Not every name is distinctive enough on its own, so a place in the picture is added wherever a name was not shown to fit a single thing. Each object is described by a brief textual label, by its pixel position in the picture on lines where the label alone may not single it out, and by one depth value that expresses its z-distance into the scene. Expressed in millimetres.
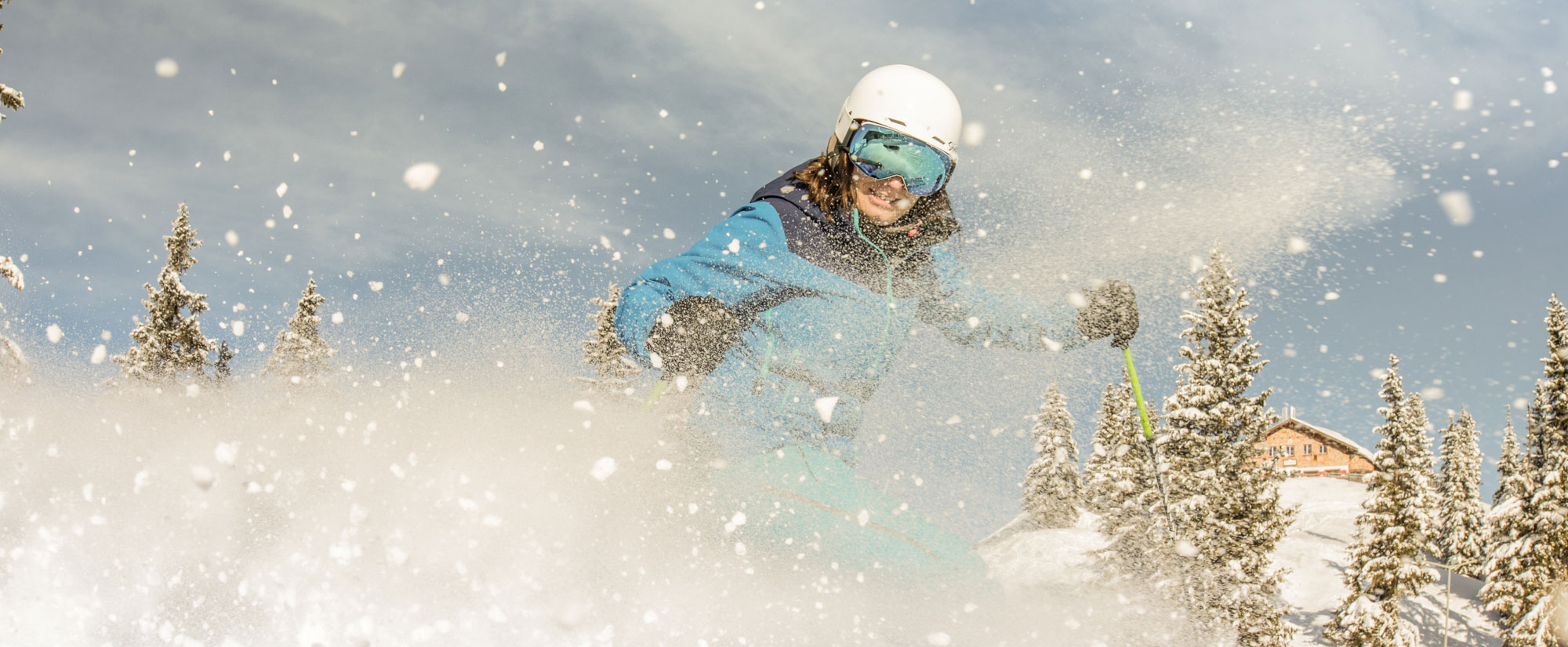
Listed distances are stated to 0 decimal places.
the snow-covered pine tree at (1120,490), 25984
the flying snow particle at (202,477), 4258
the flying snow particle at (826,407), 3848
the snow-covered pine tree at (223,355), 27973
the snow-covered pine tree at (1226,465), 22703
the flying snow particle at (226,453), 4520
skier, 3611
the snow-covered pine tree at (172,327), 26312
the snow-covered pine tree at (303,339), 29062
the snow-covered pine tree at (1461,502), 48688
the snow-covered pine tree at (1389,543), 29266
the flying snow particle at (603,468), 3803
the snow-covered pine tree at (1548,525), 27531
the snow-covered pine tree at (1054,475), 40938
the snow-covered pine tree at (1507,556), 30609
